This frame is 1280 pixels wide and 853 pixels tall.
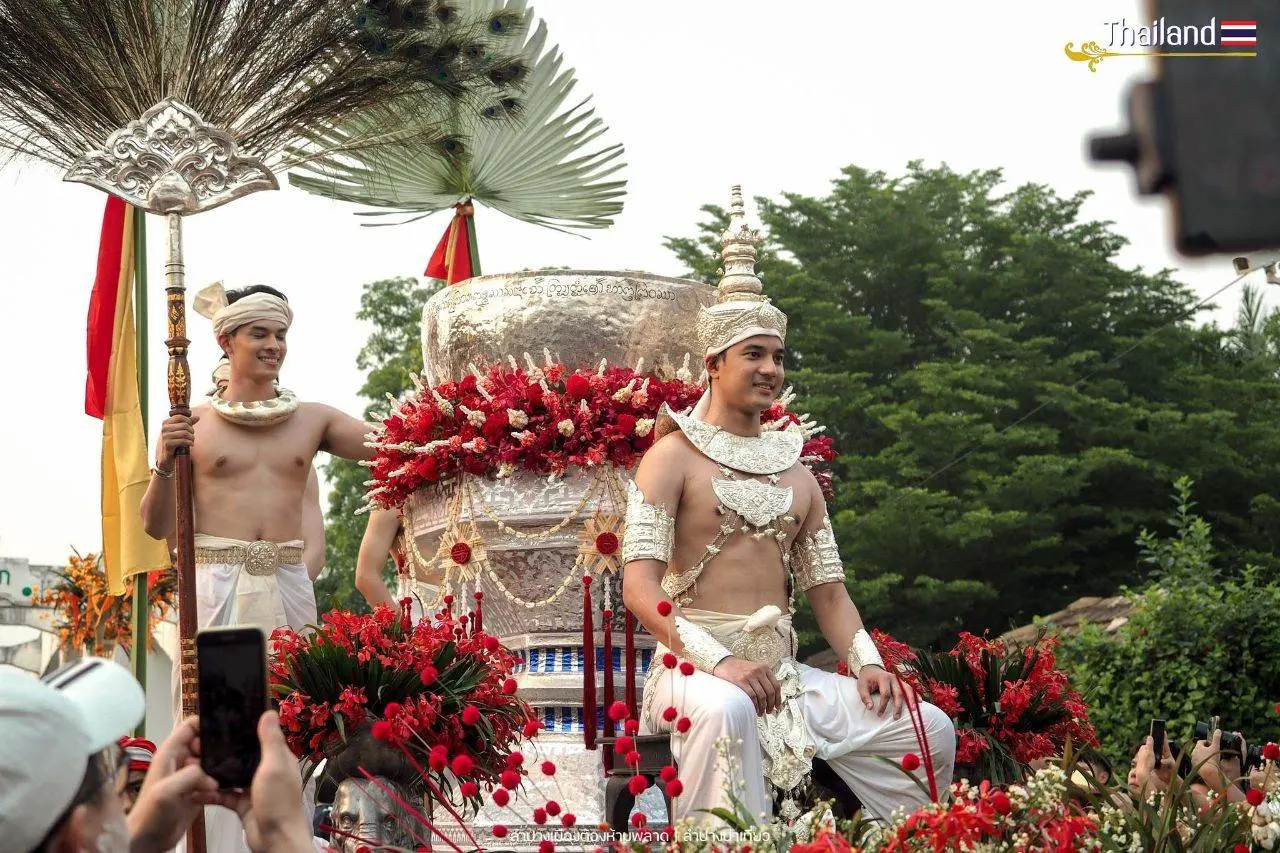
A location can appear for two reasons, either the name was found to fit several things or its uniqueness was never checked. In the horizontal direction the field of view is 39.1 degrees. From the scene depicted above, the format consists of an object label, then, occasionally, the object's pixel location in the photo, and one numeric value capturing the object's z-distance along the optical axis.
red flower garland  7.38
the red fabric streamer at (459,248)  13.67
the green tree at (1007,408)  28.31
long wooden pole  5.69
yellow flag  7.51
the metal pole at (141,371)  9.83
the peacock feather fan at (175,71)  6.84
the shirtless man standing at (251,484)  7.05
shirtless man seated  5.63
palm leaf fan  13.07
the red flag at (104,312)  7.80
